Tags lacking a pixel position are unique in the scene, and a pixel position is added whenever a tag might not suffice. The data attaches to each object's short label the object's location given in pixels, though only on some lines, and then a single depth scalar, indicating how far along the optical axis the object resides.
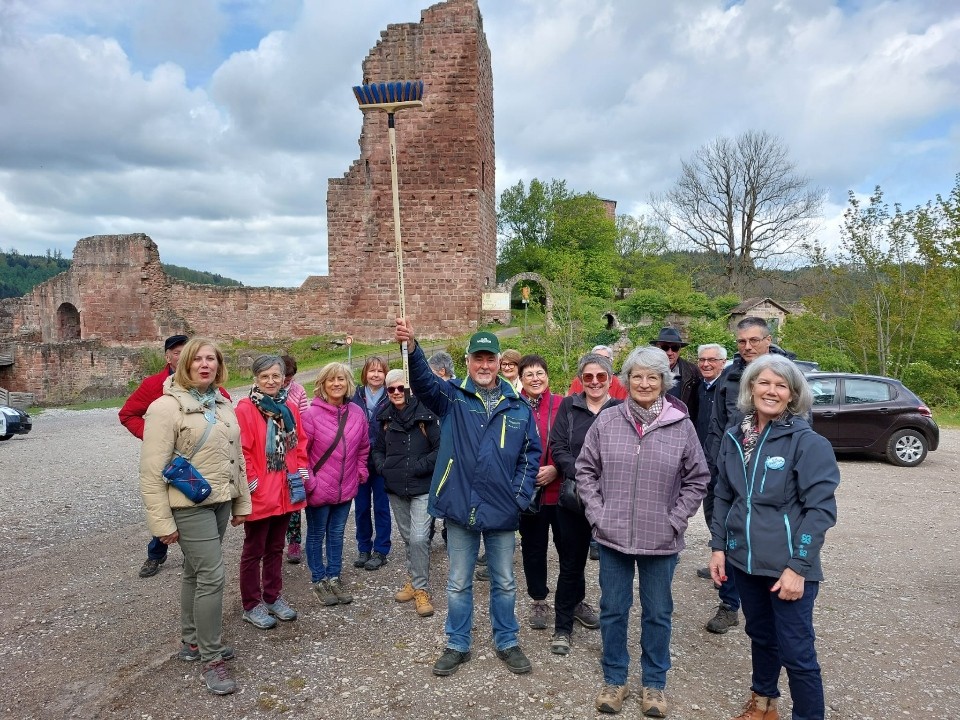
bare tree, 33.00
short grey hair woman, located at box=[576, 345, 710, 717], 3.04
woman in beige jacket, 3.26
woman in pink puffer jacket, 4.44
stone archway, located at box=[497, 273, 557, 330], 21.55
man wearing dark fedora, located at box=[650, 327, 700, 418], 5.10
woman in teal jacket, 2.65
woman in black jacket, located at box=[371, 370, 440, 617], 4.47
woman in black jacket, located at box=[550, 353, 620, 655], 3.74
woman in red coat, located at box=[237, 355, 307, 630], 3.94
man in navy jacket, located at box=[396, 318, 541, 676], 3.47
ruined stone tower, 20.70
